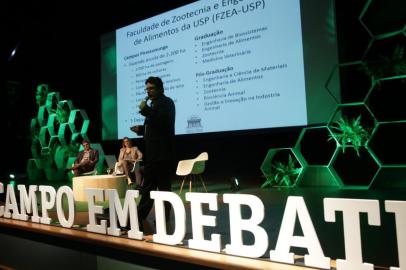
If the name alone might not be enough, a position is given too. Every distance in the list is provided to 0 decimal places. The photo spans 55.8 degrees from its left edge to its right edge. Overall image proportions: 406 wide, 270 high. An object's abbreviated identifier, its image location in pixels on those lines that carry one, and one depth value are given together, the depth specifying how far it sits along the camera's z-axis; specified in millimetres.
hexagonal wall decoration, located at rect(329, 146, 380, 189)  4113
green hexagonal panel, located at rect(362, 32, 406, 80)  3748
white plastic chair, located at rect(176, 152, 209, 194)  4020
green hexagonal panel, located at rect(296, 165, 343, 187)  4202
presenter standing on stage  2455
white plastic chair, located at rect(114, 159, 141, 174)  4802
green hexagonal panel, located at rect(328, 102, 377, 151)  3996
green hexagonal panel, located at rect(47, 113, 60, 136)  7268
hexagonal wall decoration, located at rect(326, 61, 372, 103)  4035
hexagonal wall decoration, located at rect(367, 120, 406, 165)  3865
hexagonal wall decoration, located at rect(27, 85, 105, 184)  6918
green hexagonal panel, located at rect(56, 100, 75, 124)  7036
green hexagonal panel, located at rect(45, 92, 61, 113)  7218
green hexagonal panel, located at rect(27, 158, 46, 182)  7545
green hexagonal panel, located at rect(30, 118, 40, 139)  7684
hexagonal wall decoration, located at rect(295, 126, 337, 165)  4438
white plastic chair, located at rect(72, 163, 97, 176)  5162
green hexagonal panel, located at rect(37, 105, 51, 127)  7490
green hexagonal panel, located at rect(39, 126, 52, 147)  7508
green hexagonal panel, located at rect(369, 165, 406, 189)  3779
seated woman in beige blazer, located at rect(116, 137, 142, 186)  4848
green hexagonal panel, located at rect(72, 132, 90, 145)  6667
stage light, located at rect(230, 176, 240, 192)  4289
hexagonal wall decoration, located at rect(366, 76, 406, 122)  3869
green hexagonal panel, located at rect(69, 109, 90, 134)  6645
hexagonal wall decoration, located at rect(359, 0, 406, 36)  3922
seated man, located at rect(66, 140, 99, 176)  5152
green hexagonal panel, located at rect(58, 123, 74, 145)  7109
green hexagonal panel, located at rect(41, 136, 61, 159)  7332
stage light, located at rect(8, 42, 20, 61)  6490
